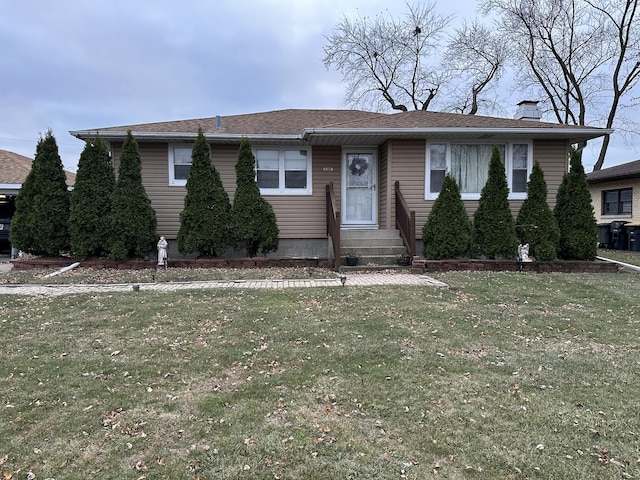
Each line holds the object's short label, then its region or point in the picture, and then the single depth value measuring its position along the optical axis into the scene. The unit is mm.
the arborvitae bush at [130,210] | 9000
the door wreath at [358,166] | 11039
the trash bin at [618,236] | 15543
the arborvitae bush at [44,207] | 9102
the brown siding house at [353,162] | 9867
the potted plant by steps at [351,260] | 9023
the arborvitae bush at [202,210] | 9281
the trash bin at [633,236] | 14606
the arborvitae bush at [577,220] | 9359
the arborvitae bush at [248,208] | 9383
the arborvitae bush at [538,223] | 9117
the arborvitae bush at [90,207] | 8977
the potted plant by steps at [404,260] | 9109
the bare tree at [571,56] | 21406
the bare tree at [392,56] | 25656
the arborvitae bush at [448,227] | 9047
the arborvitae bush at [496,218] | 9148
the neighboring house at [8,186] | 13727
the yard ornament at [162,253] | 8859
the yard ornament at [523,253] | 8914
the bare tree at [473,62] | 24566
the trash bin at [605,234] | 16194
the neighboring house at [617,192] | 16641
